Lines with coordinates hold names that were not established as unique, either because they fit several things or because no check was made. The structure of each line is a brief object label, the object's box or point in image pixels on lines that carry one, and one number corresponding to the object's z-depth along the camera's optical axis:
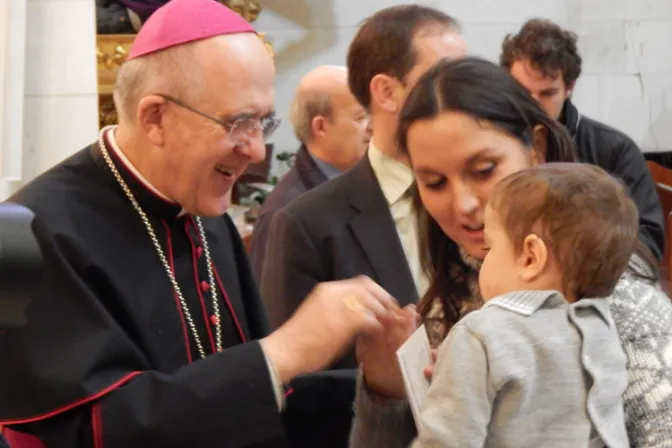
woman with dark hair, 2.03
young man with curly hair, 3.30
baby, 1.81
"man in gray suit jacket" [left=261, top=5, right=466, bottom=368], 2.35
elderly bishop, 1.95
